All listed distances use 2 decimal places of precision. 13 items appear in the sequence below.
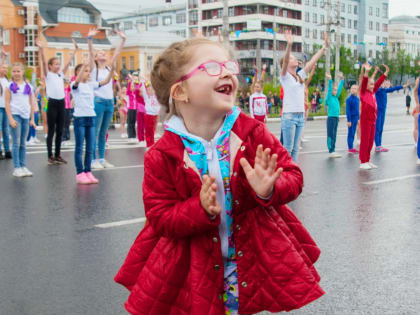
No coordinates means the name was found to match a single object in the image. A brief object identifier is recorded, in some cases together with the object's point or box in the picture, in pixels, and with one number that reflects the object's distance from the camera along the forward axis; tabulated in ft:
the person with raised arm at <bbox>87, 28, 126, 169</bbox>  33.83
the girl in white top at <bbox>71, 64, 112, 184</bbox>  30.78
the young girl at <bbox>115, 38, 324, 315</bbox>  7.76
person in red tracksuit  35.31
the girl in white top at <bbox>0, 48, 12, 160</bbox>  39.76
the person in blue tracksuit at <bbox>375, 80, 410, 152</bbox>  46.70
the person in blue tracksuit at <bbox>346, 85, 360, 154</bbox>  46.22
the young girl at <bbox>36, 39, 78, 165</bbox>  37.19
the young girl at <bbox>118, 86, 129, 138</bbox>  68.45
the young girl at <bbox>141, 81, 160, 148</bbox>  47.11
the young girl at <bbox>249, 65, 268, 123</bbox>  47.67
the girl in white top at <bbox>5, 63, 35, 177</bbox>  34.19
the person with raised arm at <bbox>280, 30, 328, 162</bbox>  30.94
